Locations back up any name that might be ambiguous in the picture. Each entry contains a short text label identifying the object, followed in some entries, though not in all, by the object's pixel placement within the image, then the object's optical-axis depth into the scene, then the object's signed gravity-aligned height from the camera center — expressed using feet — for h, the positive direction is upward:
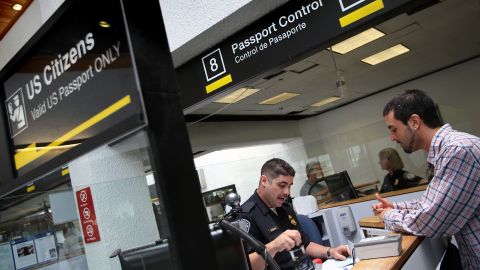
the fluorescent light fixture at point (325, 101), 27.73 +4.68
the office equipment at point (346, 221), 13.99 -2.18
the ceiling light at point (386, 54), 18.93 +4.82
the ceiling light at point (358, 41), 15.81 +4.89
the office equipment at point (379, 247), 5.72 -1.43
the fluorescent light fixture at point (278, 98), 23.22 +4.81
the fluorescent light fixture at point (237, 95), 20.00 +4.81
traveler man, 5.06 -0.56
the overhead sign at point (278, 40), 5.97 +2.38
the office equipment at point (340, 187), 17.57 -1.21
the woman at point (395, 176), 16.40 -1.23
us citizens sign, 2.17 +1.01
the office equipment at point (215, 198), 24.39 -0.25
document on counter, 6.98 -1.93
